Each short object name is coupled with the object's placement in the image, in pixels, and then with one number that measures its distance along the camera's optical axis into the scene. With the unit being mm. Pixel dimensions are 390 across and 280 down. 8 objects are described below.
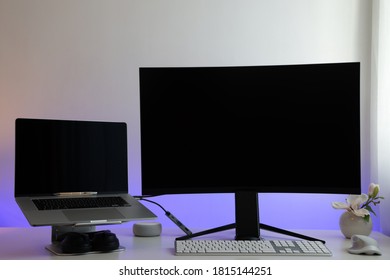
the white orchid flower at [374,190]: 1875
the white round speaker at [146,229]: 1822
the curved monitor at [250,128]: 1653
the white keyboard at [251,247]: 1463
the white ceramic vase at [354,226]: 1787
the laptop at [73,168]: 1646
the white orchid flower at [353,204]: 1828
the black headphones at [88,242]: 1467
